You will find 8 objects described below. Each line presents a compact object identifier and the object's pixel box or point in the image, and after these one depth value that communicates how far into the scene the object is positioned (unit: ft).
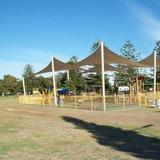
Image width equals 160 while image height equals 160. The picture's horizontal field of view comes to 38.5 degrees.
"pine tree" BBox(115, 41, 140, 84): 113.41
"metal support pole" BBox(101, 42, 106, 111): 46.54
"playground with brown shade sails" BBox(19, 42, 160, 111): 50.03
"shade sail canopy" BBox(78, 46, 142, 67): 49.20
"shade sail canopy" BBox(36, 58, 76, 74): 61.60
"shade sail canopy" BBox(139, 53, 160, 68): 63.19
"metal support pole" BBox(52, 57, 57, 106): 60.56
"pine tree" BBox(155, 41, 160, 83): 120.35
